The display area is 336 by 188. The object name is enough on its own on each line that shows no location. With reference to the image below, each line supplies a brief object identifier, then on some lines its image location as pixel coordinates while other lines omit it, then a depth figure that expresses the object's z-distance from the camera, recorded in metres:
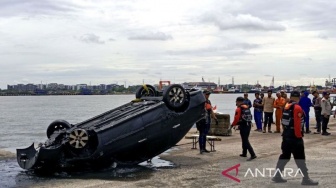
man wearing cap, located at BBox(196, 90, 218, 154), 13.45
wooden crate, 18.09
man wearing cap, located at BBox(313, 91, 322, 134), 18.70
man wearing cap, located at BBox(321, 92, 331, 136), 17.73
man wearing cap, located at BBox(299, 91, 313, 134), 18.06
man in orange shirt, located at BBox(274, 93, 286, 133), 18.40
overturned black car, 11.03
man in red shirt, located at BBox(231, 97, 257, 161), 12.33
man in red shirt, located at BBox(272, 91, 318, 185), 8.96
